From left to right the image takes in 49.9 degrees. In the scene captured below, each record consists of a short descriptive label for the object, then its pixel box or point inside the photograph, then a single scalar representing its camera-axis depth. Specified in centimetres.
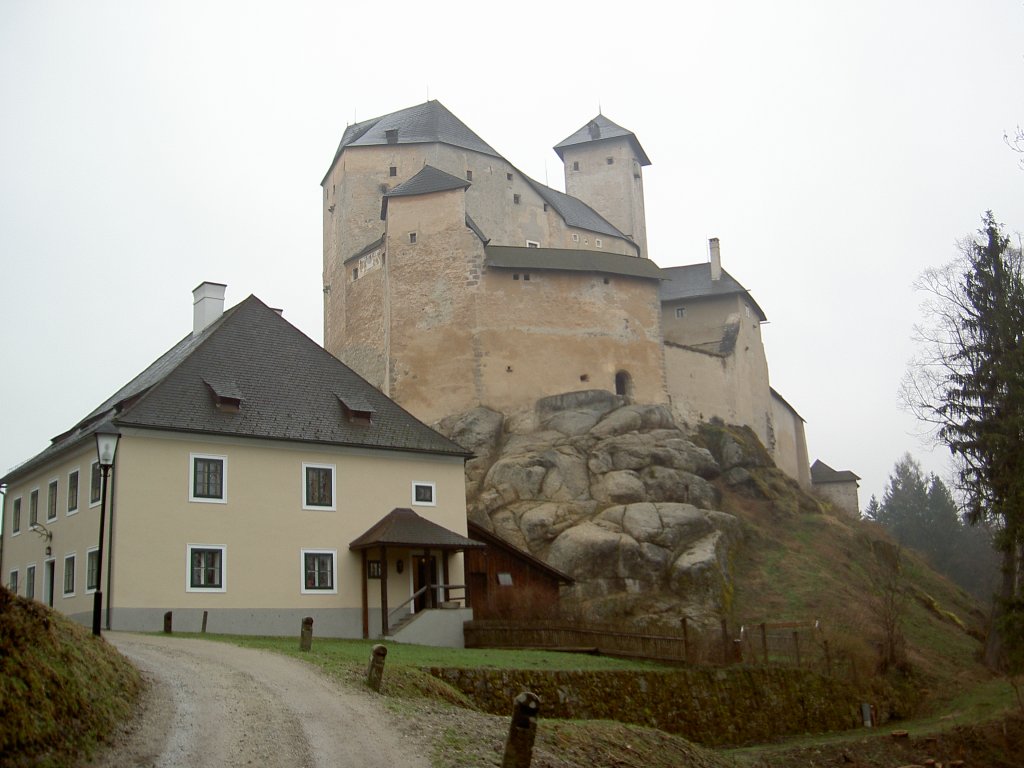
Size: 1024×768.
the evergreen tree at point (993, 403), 2805
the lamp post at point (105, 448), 1516
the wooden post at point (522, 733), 1127
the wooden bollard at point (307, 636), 1806
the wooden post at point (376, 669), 1490
